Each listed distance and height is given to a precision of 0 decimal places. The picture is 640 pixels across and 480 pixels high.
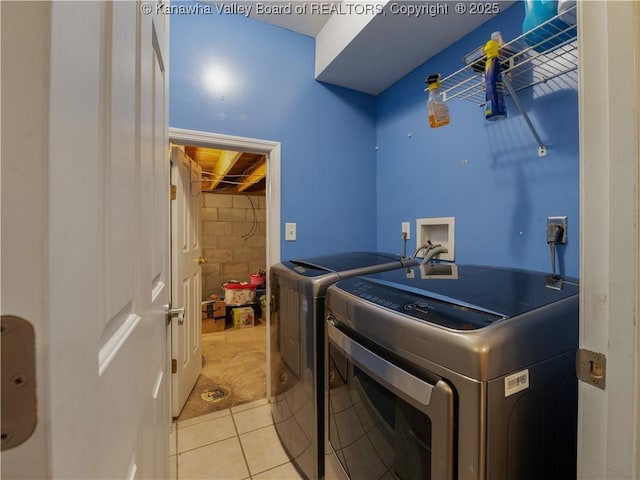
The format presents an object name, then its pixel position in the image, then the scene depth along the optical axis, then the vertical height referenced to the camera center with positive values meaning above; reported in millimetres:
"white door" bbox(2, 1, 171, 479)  236 +7
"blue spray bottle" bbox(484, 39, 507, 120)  1104 +640
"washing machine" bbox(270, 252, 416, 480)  1226 -514
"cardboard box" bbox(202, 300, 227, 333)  3465 -980
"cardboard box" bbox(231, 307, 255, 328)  3619 -1025
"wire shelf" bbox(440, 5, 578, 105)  962 +719
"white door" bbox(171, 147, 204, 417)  1873 -290
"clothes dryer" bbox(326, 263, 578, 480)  562 -321
